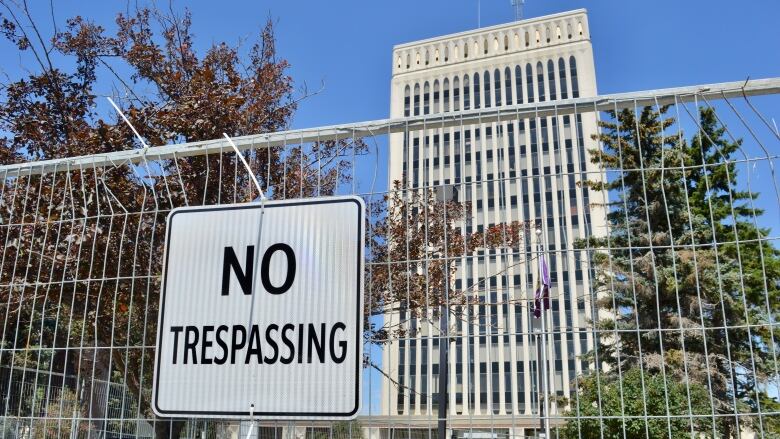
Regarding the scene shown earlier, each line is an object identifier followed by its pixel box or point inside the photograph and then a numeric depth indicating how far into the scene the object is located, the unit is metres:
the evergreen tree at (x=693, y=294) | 13.74
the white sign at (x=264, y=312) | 1.85
